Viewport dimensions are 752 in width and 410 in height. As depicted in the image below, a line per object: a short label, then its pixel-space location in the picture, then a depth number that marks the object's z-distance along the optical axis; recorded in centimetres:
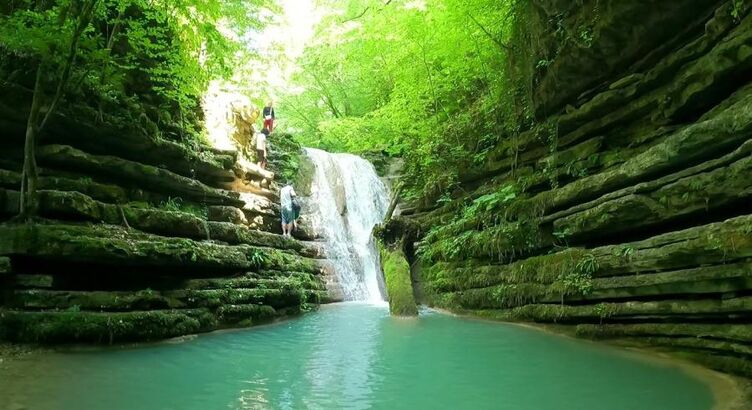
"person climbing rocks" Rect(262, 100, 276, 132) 1705
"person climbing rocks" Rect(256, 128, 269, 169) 1609
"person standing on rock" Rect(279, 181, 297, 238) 1480
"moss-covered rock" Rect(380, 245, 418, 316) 1024
